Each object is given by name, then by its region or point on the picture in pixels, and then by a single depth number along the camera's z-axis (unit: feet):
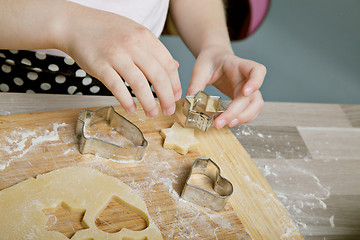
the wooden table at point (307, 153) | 2.61
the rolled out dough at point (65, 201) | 1.91
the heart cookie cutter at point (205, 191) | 2.19
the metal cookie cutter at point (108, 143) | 2.32
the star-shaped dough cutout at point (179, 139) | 2.55
